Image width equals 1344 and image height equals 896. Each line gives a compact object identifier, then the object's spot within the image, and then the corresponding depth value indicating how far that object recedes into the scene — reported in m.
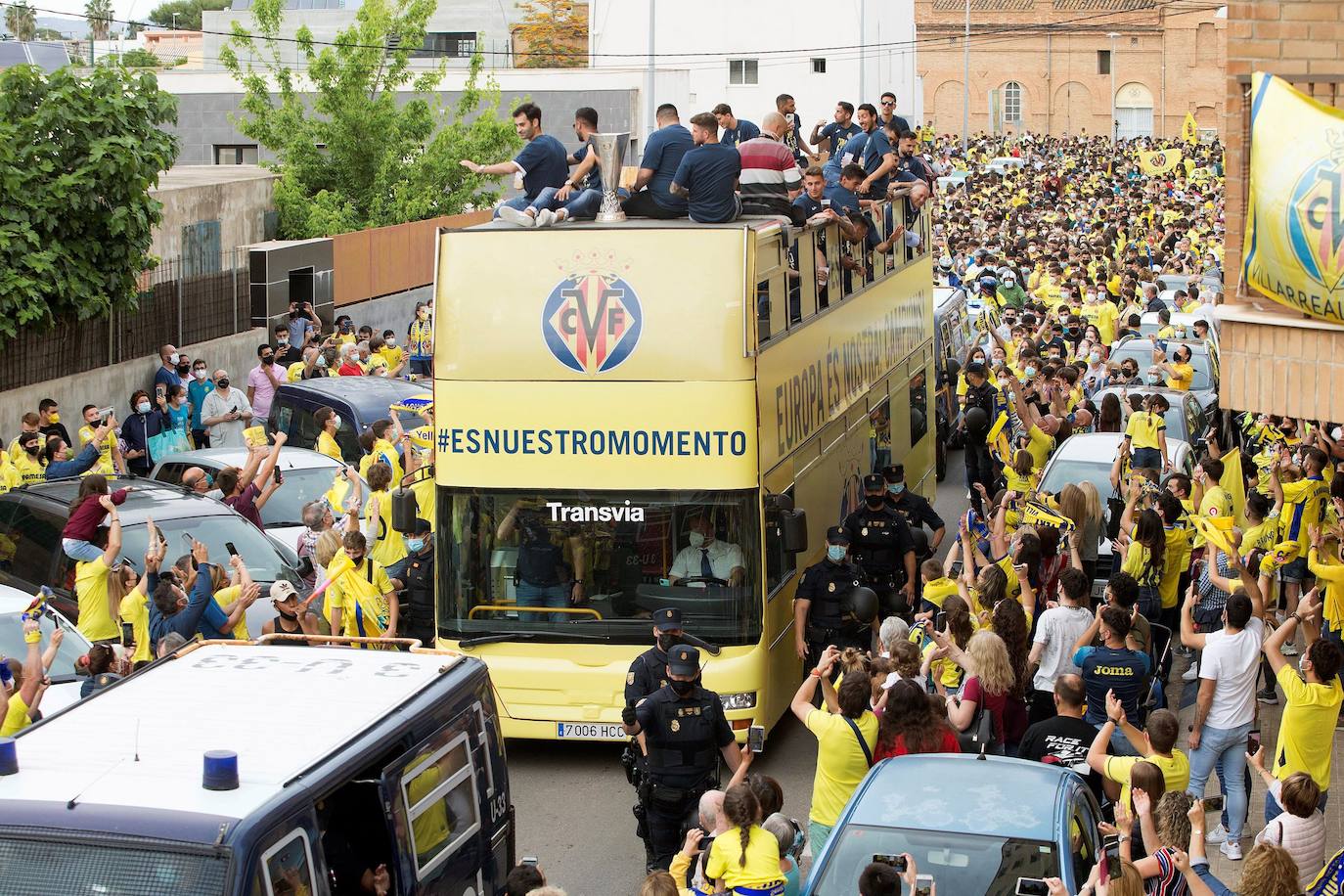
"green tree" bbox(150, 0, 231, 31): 129.00
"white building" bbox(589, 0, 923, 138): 67.88
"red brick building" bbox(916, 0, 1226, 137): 110.31
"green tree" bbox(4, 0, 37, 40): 91.75
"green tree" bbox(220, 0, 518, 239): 34.94
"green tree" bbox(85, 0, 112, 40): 106.25
